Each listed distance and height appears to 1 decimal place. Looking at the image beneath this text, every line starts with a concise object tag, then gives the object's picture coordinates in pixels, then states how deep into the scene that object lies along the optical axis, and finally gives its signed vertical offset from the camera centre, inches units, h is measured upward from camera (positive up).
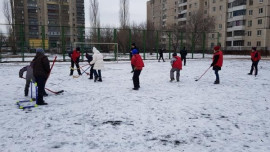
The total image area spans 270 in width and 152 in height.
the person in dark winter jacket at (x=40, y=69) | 237.0 -9.1
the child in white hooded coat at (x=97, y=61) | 396.5 -0.8
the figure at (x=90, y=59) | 436.8 +1.5
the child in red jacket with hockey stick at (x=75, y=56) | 473.5 +10.8
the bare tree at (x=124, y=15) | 1563.7 +344.9
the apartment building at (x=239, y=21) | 1750.7 +352.9
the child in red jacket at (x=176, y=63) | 400.2 -6.1
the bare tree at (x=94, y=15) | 1614.8 +355.3
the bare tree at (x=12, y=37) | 821.2 +99.2
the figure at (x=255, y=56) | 475.8 +6.9
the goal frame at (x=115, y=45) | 857.2 +63.3
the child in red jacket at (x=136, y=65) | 324.2 -7.5
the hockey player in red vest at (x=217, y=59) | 378.0 +0.8
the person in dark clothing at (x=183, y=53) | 698.0 +22.6
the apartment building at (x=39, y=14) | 2466.8 +576.3
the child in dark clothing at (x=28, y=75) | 264.9 -18.0
